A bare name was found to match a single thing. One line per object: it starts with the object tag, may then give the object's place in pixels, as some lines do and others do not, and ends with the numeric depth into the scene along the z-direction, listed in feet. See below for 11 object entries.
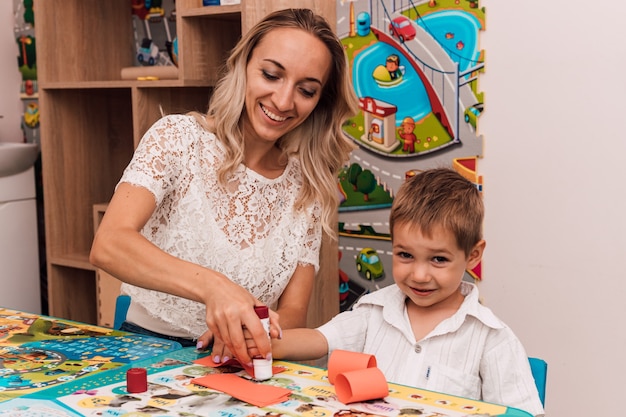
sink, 10.78
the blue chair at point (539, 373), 4.55
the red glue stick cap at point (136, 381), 3.87
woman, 5.86
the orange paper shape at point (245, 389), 3.77
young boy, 4.65
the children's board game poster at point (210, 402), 3.60
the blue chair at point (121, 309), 6.27
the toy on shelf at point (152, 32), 11.03
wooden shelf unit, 9.29
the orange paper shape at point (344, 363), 4.05
